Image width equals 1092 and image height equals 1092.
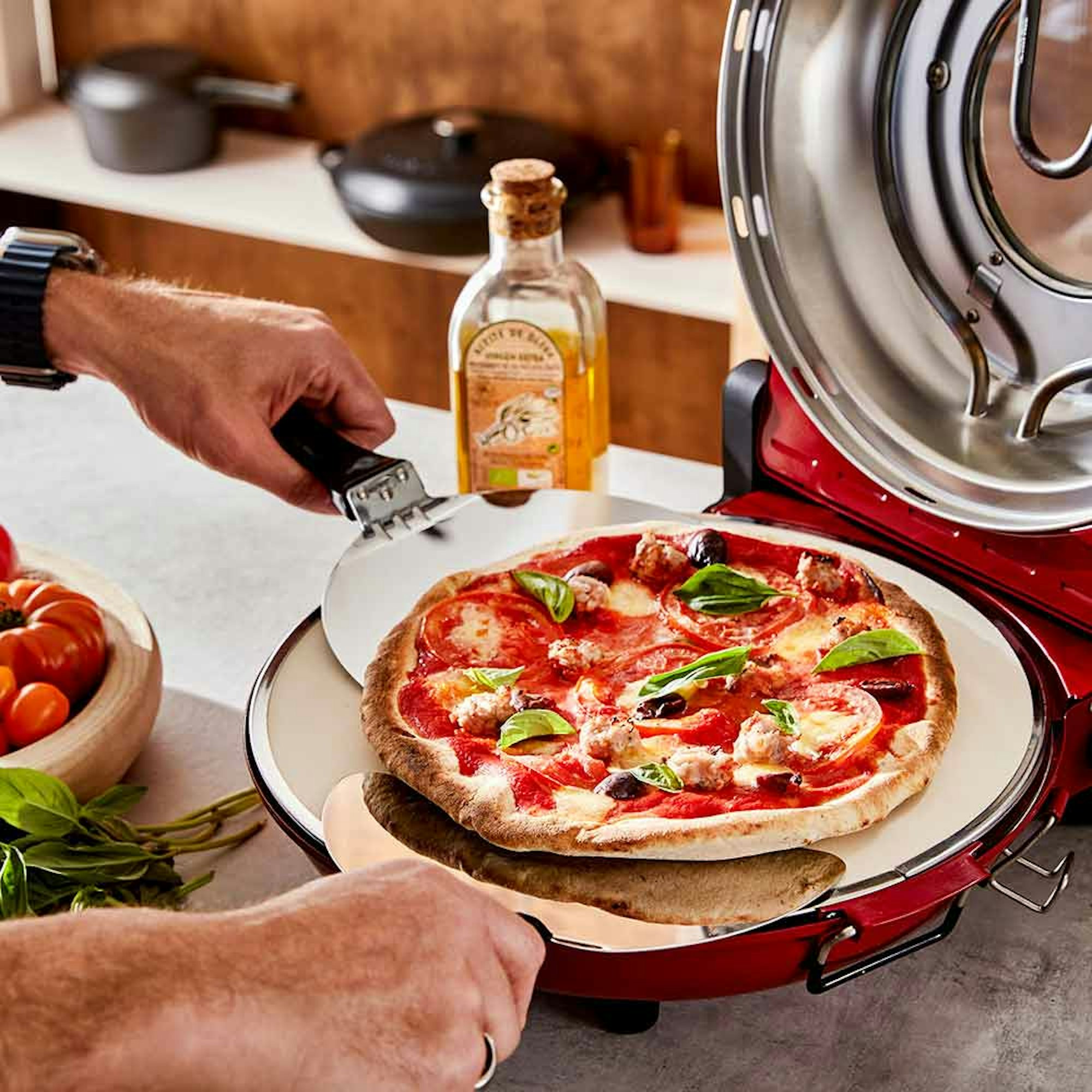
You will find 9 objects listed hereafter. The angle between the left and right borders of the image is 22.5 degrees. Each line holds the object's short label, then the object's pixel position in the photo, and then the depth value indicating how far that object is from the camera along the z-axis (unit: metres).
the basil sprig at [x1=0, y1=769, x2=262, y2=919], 1.20
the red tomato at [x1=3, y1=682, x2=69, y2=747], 1.28
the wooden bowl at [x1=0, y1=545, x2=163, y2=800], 1.27
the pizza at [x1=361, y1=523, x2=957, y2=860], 1.15
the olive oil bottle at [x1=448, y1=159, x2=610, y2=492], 1.39
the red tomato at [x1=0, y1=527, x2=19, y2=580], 1.38
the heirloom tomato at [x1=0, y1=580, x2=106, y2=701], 1.29
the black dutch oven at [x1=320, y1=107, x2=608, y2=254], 2.28
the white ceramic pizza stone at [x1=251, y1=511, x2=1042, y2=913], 1.15
